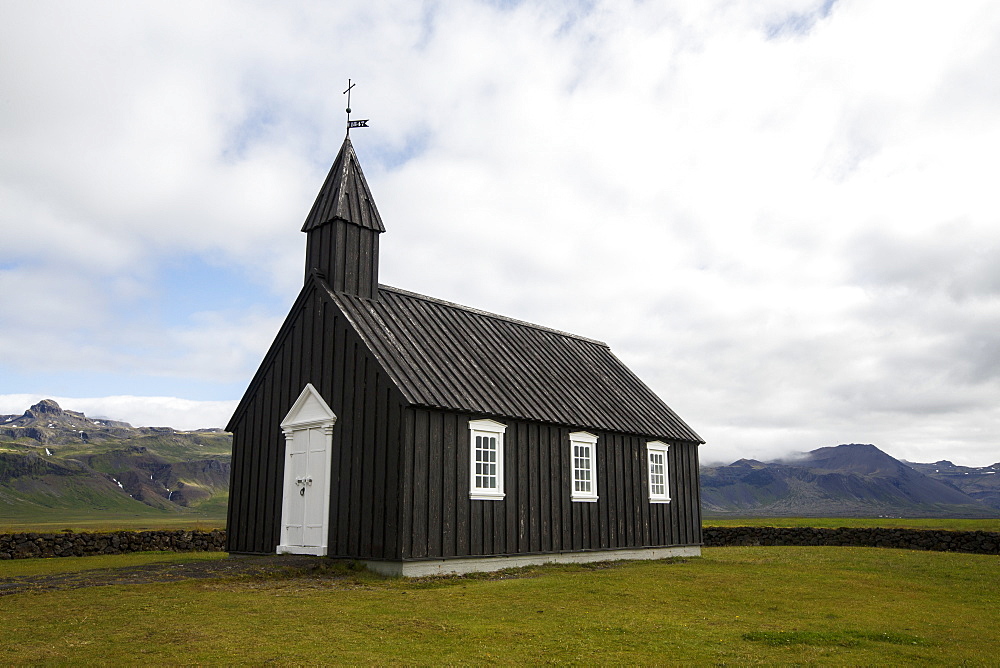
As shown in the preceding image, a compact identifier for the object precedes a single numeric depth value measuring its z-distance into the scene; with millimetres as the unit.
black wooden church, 17625
